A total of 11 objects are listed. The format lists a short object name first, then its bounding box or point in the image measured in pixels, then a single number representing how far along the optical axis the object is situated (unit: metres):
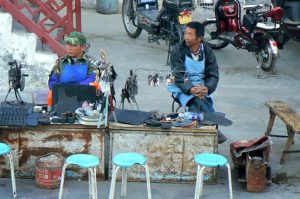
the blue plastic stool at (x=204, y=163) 8.35
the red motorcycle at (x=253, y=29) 14.55
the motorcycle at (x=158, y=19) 14.75
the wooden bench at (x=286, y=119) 9.68
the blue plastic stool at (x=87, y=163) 8.17
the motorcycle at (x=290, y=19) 14.79
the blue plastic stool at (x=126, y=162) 8.21
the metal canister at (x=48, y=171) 8.95
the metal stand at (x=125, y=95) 9.81
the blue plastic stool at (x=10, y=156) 8.40
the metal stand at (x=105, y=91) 9.09
